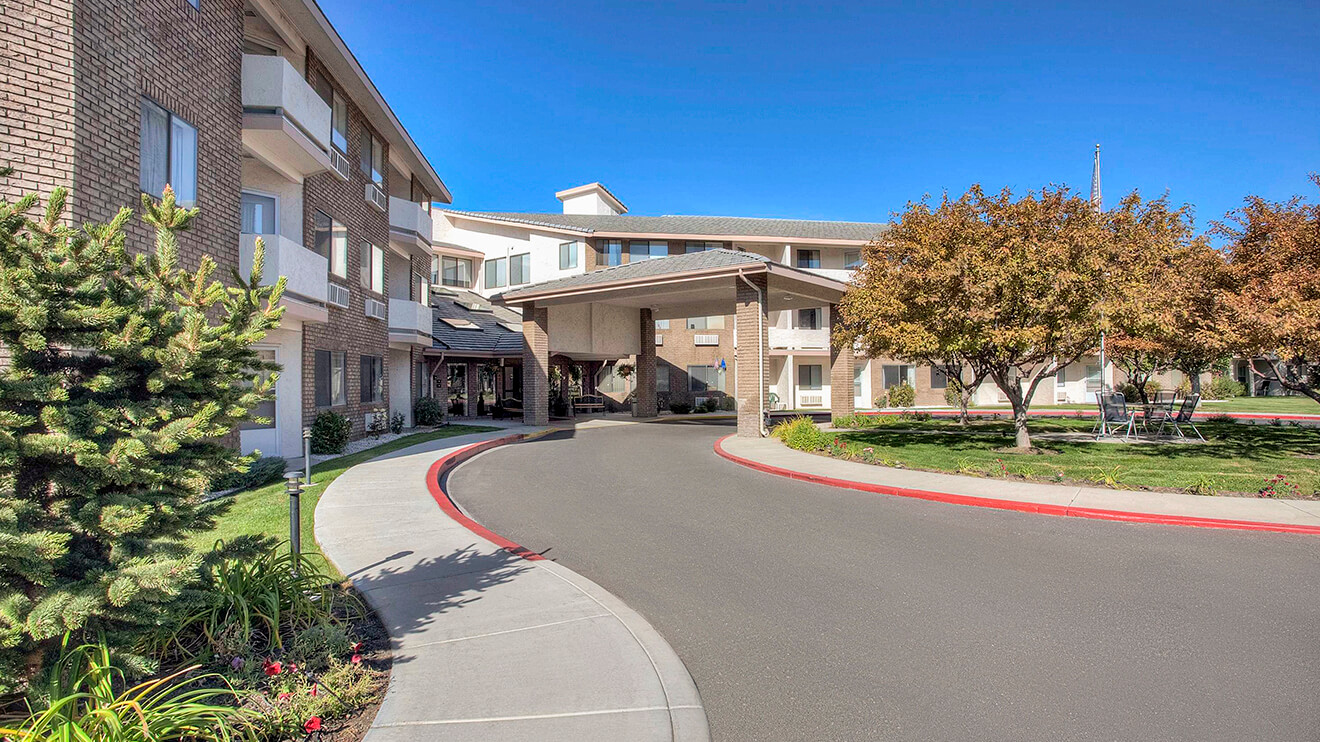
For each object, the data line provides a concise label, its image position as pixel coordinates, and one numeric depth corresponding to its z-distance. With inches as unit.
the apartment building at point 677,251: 1445.6
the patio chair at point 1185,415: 723.4
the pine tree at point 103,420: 123.4
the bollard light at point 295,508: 226.3
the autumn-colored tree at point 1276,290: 433.4
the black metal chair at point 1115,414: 737.0
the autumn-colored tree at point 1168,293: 514.3
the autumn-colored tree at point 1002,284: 534.9
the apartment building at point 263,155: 319.0
